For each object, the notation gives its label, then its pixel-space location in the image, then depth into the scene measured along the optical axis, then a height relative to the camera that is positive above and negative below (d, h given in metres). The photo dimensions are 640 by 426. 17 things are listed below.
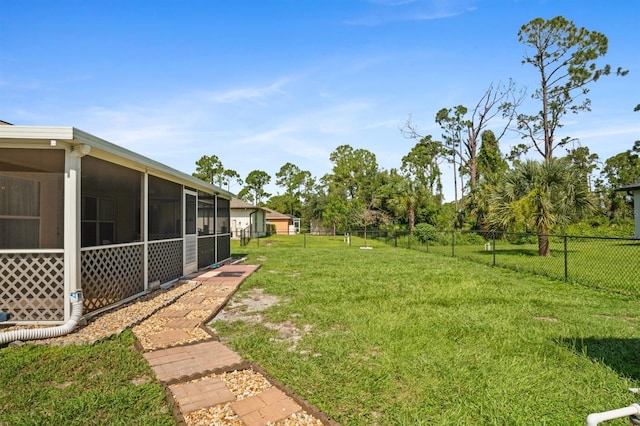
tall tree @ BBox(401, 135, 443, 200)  37.24 +5.83
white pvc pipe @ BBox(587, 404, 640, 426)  1.47 -0.88
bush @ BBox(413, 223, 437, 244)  18.81 -0.96
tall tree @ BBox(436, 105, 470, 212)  30.70 +8.14
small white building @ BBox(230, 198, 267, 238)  26.11 +0.10
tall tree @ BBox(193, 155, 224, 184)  52.47 +8.08
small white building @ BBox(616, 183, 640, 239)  16.69 +0.59
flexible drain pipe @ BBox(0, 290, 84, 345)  3.67 -1.23
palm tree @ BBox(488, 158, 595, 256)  12.18 +0.58
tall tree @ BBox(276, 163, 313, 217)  55.47 +5.97
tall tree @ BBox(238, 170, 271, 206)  60.52 +5.92
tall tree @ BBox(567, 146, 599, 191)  40.44 +7.07
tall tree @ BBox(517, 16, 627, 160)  22.52 +10.29
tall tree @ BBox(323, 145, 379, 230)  42.25 +5.87
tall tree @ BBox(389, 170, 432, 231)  22.80 +1.43
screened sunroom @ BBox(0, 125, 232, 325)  4.20 -0.06
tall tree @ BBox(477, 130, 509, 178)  26.76 +4.65
